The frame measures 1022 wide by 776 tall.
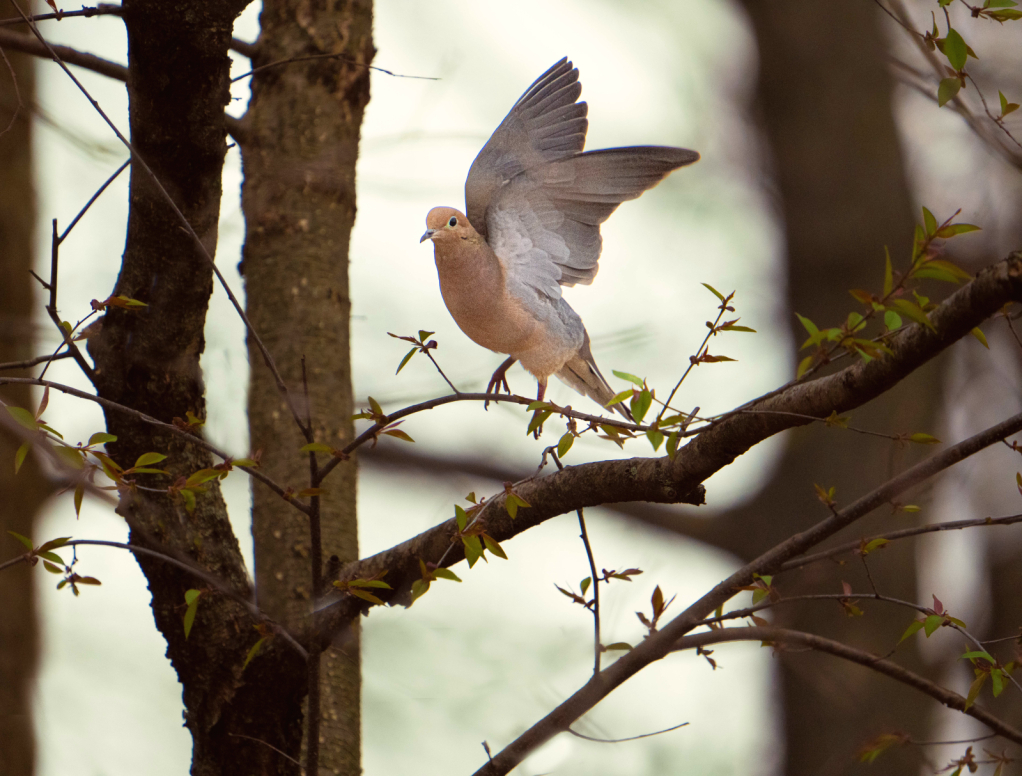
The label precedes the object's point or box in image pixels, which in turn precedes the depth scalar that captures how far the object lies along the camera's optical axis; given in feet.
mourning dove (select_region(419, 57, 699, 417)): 56.19
